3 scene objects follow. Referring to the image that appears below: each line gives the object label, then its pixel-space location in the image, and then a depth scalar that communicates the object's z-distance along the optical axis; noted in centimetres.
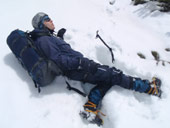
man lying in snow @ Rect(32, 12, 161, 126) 312
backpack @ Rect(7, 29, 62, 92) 300
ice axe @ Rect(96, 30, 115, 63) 396
